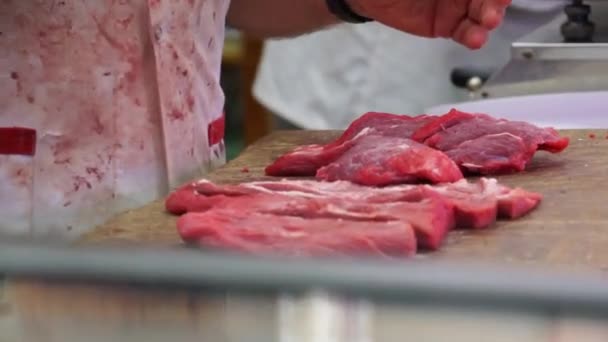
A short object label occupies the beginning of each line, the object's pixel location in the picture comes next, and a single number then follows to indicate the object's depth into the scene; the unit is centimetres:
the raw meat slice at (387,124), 344
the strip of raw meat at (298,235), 303
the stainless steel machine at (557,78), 375
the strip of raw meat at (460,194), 313
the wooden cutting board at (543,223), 306
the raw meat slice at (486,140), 334
